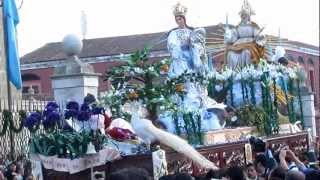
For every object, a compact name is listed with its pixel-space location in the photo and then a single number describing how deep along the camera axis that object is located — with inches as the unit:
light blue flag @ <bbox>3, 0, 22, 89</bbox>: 730.8
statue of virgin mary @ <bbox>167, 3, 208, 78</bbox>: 659.4
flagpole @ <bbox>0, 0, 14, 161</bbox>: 605.6
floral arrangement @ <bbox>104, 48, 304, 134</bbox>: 480.4
